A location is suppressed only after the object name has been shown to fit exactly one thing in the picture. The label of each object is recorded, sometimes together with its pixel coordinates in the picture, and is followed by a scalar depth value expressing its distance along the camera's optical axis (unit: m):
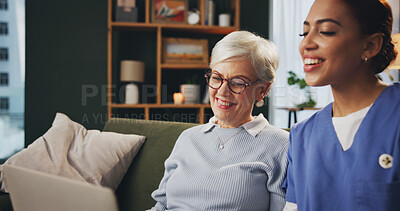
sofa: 1.61
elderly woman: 1.15
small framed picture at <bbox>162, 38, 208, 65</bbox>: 3.57
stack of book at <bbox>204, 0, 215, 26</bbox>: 3.59
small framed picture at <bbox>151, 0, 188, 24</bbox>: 3.50
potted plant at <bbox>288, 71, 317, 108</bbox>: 3.86
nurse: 0.73
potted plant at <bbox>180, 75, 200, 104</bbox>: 3.61
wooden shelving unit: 3.42
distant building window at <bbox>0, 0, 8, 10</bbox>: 3.83
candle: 3.59
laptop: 0.47
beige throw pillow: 1.53
